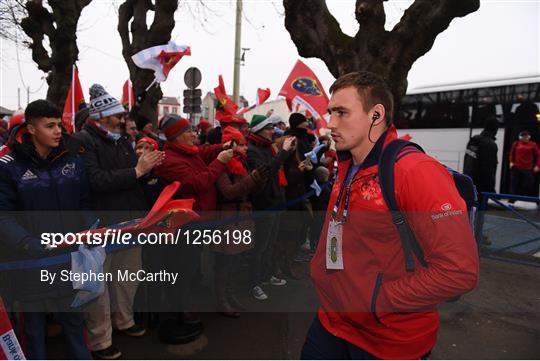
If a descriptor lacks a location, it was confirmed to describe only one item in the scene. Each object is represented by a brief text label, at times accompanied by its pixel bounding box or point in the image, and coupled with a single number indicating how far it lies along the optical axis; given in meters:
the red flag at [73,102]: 6.04
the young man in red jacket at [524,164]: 10.02
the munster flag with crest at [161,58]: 5.87
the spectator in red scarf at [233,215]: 3.81
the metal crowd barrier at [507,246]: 5.49
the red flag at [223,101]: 5.41
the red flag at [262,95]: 8.73
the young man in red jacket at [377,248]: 1.52
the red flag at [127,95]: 7.70
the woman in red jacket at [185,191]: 3.51
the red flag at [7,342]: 2.10
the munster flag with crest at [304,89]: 8.20
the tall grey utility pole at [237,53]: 16.60
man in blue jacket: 2.52
